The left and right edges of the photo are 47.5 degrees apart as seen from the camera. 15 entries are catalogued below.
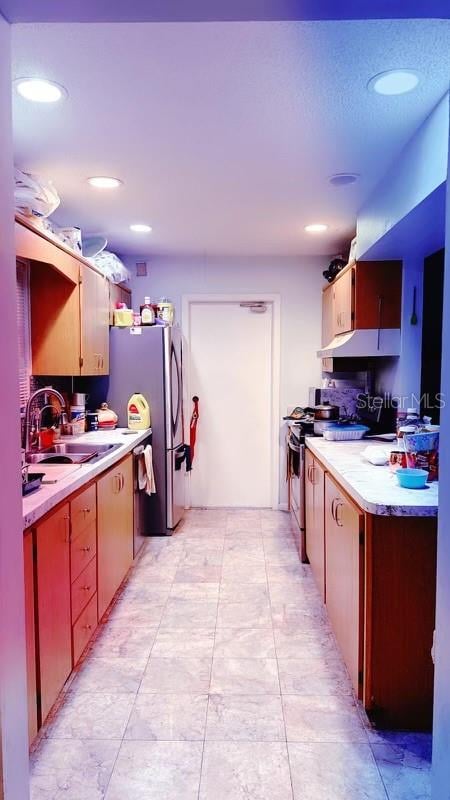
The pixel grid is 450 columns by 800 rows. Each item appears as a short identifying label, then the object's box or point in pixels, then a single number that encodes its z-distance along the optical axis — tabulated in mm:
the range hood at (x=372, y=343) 3072
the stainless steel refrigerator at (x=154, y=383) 3744
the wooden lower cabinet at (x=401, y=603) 1751
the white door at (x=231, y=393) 4590
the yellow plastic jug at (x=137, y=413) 3699
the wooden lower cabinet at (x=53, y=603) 1706
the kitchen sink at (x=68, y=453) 2662
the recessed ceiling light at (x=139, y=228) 3500
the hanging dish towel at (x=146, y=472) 3461
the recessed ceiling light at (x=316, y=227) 3475
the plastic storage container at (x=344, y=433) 3215
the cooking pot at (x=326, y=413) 3545
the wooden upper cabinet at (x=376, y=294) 3048
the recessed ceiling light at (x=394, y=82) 1680
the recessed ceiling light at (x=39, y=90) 1749
